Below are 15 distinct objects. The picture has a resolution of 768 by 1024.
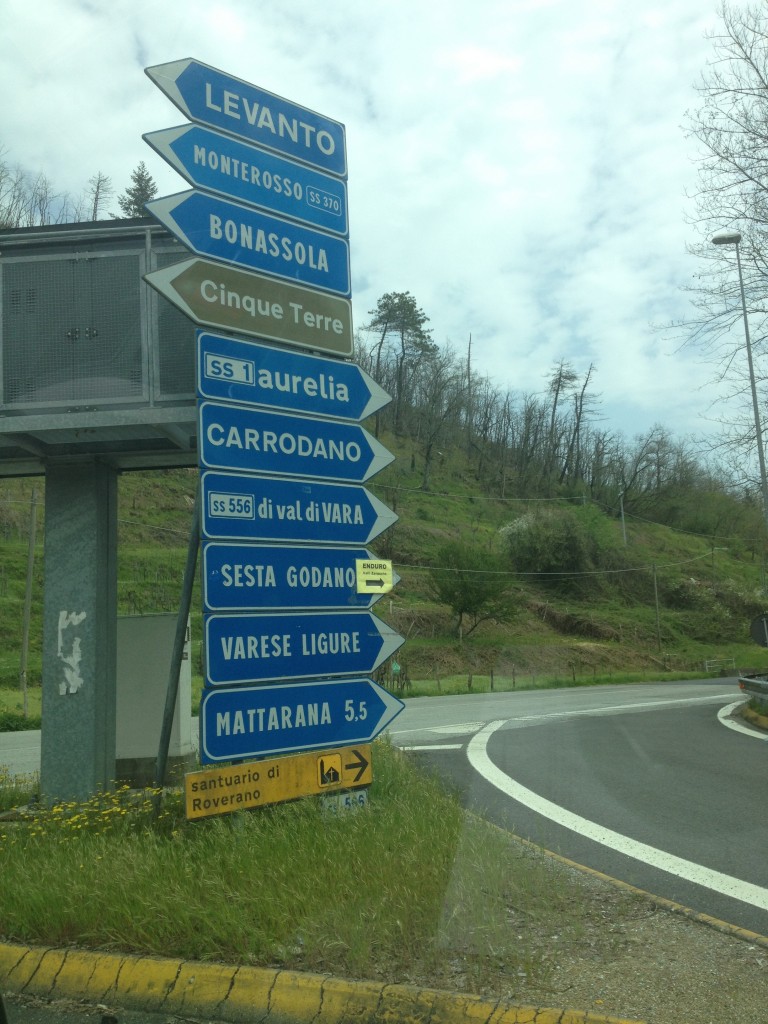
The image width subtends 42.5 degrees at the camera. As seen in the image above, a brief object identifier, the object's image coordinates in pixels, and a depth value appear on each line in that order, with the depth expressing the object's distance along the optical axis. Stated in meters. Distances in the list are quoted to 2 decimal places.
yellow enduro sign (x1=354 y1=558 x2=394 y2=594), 7.29
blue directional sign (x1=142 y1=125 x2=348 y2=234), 6.68
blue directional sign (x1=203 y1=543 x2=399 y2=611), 6.38
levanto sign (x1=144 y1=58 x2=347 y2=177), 6.76
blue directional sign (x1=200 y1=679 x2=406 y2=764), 6.25
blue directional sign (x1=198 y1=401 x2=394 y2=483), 6.53
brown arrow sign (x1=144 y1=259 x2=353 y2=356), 6.43
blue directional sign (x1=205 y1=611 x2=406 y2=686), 6.34
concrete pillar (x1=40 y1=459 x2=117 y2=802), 8.41
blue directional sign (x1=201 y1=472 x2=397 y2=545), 6.48
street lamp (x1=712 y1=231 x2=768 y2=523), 17.88
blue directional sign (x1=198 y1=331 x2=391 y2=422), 6.60
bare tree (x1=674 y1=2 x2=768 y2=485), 17.41
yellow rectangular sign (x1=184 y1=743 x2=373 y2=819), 5.96
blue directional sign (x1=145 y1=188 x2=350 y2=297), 6.59
